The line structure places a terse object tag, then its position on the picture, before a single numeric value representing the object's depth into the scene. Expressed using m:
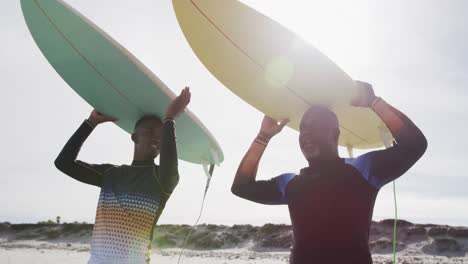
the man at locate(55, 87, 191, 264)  2.29
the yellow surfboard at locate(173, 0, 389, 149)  2.41
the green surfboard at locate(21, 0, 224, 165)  2.62
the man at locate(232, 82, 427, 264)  1.99
